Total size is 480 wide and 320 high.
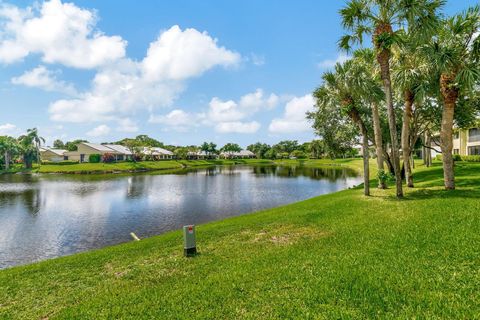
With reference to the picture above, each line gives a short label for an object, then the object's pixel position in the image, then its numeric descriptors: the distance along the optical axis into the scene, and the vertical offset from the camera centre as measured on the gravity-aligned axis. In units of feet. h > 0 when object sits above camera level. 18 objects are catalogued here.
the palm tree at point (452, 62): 50.62 +17.65
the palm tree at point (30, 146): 302.33 +22.16
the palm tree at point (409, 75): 54.54 +16.56
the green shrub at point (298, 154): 511.28 +8.57
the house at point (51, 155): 367.04 +13.30
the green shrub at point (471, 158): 136.76 -2.03
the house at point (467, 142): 156.87 +7.43
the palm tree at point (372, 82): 60.54 +16.50
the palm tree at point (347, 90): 59.06 +15.52
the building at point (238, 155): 552.17 +10.95
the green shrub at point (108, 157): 323.94 +7.85
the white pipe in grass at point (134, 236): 58.15 -16.04
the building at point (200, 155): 472.03 +11.11
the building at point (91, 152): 331.57 +15.00
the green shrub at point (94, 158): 317.42 +6.88
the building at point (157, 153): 377.34 +13.14
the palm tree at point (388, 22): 48.65 +25.53
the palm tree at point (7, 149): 269.03 +17.51
